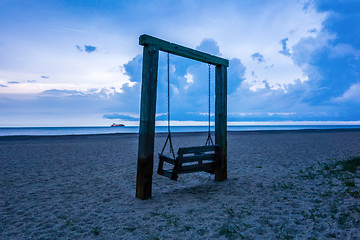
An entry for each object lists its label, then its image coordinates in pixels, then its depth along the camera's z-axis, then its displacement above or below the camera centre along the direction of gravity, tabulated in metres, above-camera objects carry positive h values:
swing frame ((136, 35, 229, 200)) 5.30 +0.48
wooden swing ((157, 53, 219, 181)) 5.58 -0.78
